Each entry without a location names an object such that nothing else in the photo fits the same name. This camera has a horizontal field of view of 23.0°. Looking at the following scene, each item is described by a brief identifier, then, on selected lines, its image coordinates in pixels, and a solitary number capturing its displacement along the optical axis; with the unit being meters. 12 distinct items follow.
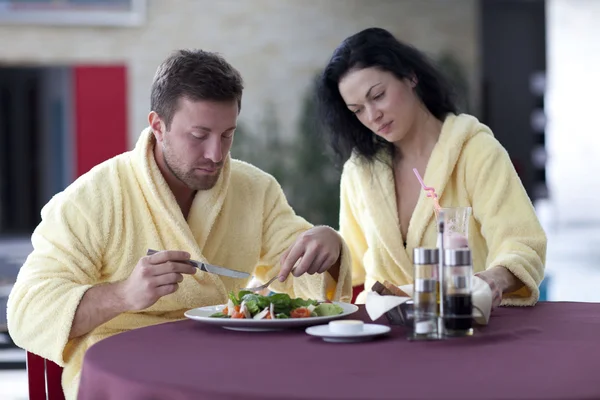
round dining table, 1.77
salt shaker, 2.05
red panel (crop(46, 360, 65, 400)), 2.41
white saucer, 2.04
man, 2.34
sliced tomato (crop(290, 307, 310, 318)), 2.21
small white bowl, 2.05
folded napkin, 2.13
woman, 2.70
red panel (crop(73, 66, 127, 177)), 8.58
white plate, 2.14
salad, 2.19
